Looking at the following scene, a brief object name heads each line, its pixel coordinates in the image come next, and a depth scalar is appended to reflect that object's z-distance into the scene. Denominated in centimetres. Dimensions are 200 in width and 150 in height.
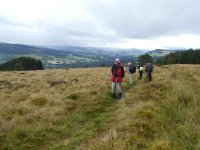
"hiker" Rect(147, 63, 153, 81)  1641
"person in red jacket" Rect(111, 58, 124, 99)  1024
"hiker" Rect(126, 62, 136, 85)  1472
